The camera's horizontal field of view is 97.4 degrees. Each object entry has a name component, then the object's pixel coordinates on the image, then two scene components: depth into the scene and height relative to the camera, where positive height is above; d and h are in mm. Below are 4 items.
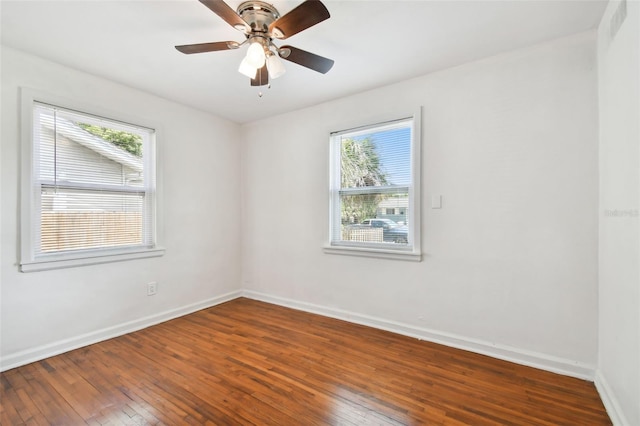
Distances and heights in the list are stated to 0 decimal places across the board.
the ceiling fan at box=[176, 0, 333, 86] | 1538 +1094
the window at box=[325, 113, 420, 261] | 2889 +234
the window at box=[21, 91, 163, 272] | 2398 +213
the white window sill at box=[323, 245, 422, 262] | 2824 -449
